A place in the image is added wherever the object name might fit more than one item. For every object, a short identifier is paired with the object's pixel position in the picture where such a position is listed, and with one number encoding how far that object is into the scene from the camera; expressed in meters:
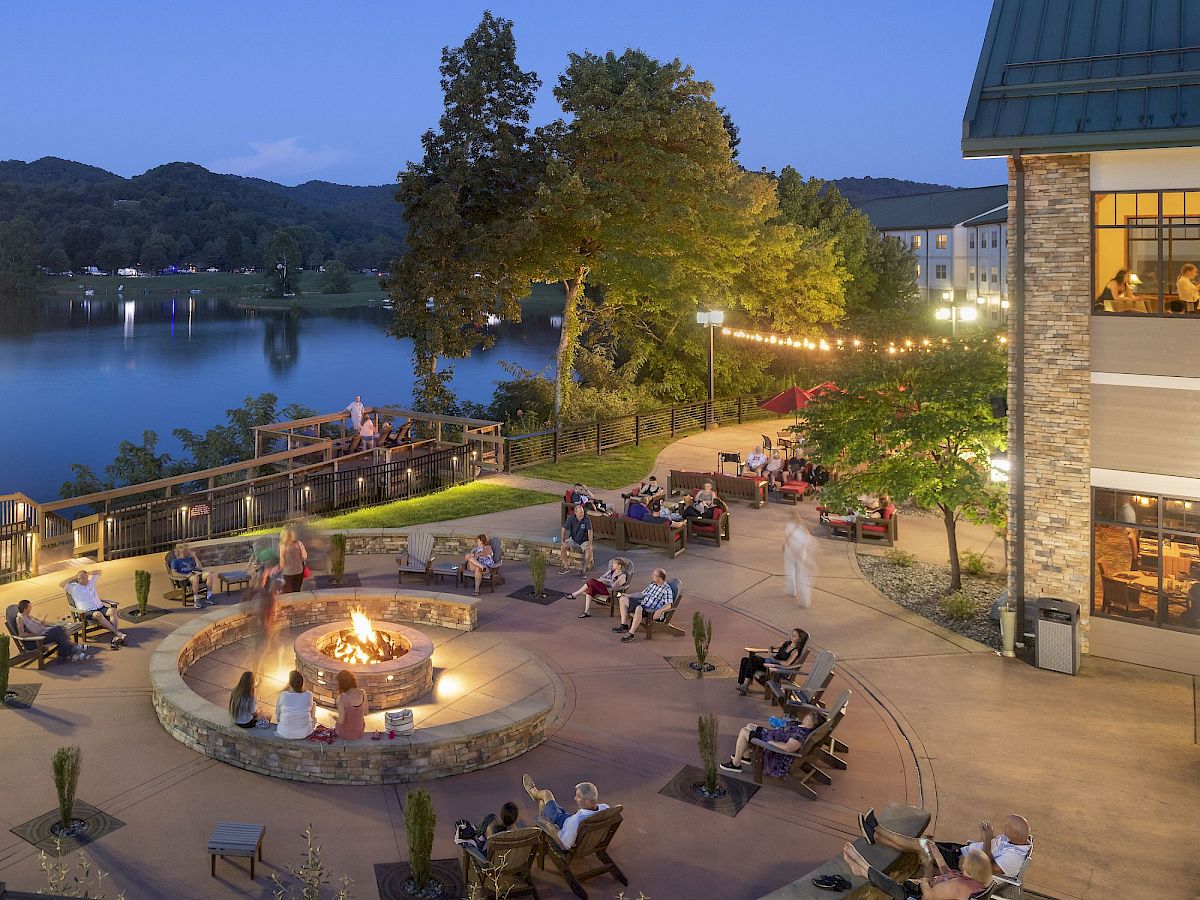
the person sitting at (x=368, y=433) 28.84
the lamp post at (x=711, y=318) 35.94
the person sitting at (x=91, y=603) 14.55
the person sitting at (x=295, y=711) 10.77
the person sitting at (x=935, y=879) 7.69
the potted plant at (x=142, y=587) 15.83
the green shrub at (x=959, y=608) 16.50
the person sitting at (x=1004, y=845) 8.41
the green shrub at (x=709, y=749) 10.46
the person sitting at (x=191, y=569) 16.61
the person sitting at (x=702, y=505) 21.05
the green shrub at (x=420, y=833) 8.61
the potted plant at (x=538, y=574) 17.33
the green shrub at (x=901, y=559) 19.88
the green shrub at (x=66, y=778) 9.37
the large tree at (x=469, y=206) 33.38
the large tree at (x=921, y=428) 16.70
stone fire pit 12.60
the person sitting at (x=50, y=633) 13.83
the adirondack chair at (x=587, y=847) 8.83
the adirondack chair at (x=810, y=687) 12.35
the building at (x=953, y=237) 86.88
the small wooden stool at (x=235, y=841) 8.66
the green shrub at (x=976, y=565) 19.09
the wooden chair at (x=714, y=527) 21.02
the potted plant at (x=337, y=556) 17.94
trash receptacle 14.28
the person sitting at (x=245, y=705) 11.02
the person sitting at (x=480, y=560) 17.73
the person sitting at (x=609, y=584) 16.50
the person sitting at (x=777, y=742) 10.75
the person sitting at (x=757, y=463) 26.12
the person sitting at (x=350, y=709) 10.88
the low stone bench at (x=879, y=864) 8.30
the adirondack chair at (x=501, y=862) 8.45
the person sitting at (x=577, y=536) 19.05
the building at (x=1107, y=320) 14.06
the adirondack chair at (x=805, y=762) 10.70
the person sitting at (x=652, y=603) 15.53
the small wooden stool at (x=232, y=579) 17.12
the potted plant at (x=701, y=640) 14.11
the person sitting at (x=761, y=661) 13.37
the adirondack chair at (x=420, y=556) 18.11
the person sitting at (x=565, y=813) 8.86
